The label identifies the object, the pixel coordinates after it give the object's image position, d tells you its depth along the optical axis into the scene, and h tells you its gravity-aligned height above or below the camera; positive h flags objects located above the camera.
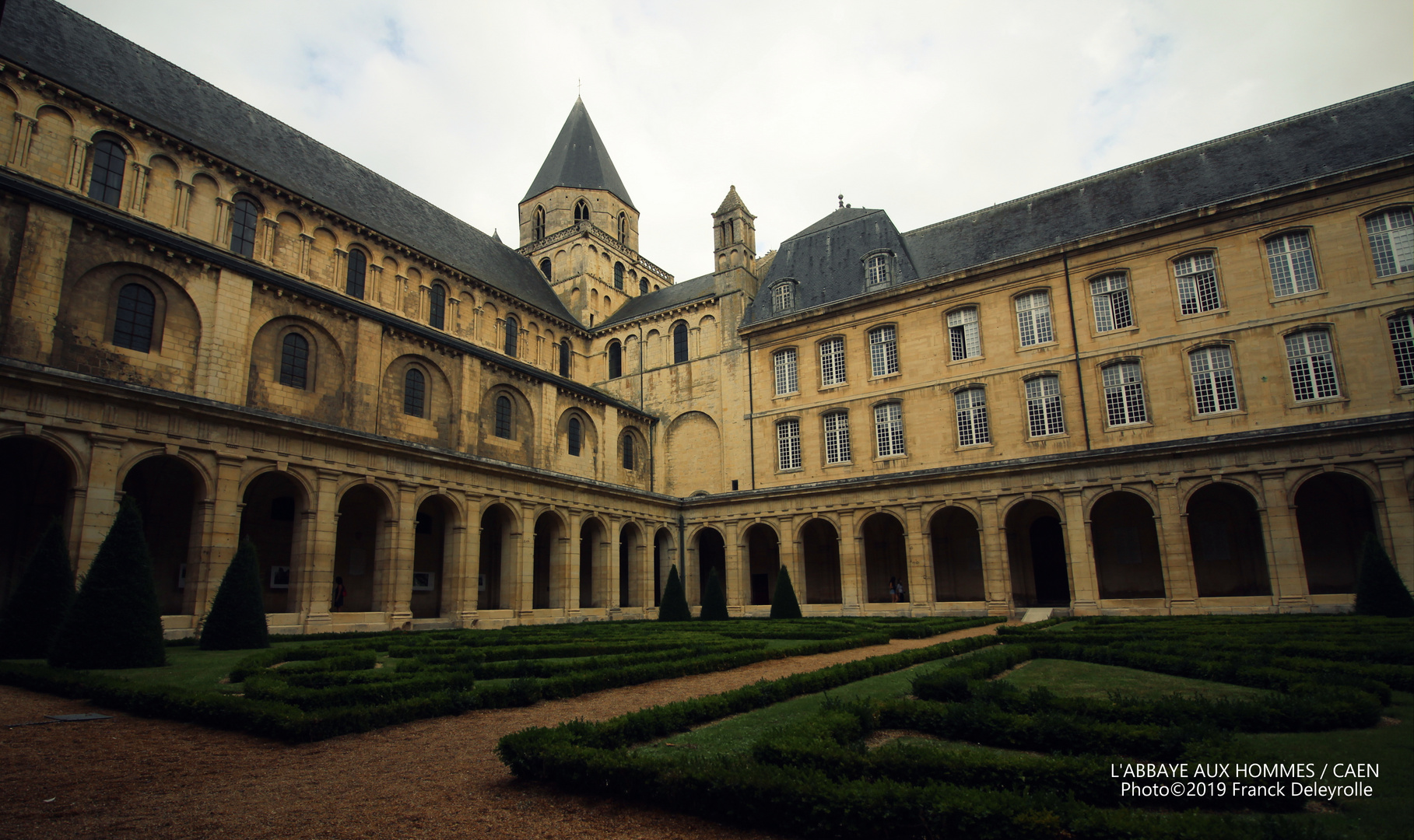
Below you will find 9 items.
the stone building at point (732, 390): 19.14 +6.03
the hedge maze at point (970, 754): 4.14 -1.33
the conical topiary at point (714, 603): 26.11 -1.12
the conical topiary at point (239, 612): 14.18 -0.50
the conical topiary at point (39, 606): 12.23 -0.22
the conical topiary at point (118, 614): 10.87 -0.36
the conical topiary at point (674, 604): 25.39 -1.11
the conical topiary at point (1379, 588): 17.94 -0.95
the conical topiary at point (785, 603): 26.33 -1.21
